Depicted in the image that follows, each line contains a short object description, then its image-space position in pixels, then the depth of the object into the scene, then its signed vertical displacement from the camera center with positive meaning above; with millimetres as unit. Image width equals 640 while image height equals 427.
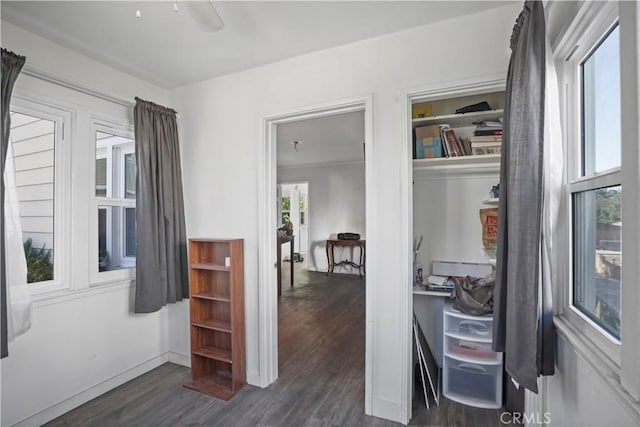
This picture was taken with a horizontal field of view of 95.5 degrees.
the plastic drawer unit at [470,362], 1979 -1024
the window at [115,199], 2287 +137
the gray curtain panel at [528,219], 1165 -20
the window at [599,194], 986 +77
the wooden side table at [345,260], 6160 -842
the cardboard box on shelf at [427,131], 2150 +623
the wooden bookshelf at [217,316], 2236 -841
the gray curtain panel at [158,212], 2281 +31
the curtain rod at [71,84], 1794 +907
